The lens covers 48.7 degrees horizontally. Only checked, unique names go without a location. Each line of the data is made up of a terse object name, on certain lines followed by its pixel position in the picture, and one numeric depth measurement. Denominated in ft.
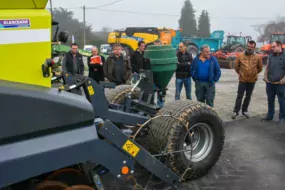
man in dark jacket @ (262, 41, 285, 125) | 19.89
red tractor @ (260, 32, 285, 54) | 66.52
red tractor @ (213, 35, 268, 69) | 57.41
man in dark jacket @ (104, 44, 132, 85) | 21.36
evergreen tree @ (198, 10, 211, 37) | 210.18
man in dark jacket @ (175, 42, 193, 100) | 22.85
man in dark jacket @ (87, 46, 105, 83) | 22.20
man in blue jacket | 19.19
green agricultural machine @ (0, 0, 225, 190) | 6.42
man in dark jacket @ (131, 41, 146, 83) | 20.05
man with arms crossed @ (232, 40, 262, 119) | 20.72
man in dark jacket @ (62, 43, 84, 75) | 21.30
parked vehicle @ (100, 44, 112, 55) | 91.24
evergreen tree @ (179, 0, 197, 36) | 215.51
